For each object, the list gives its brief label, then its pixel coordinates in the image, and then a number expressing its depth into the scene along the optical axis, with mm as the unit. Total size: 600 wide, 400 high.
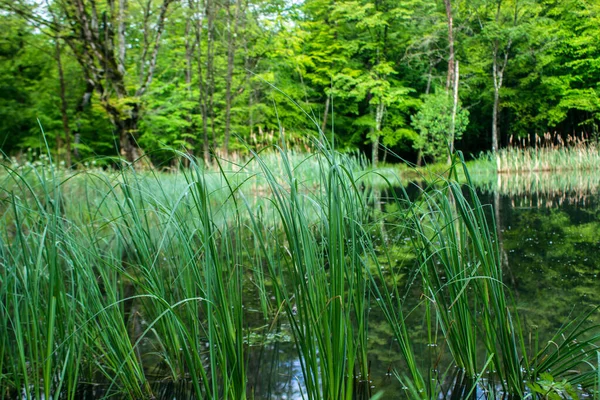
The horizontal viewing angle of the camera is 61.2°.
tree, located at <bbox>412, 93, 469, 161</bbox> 15180
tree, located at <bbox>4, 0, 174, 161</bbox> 8133
